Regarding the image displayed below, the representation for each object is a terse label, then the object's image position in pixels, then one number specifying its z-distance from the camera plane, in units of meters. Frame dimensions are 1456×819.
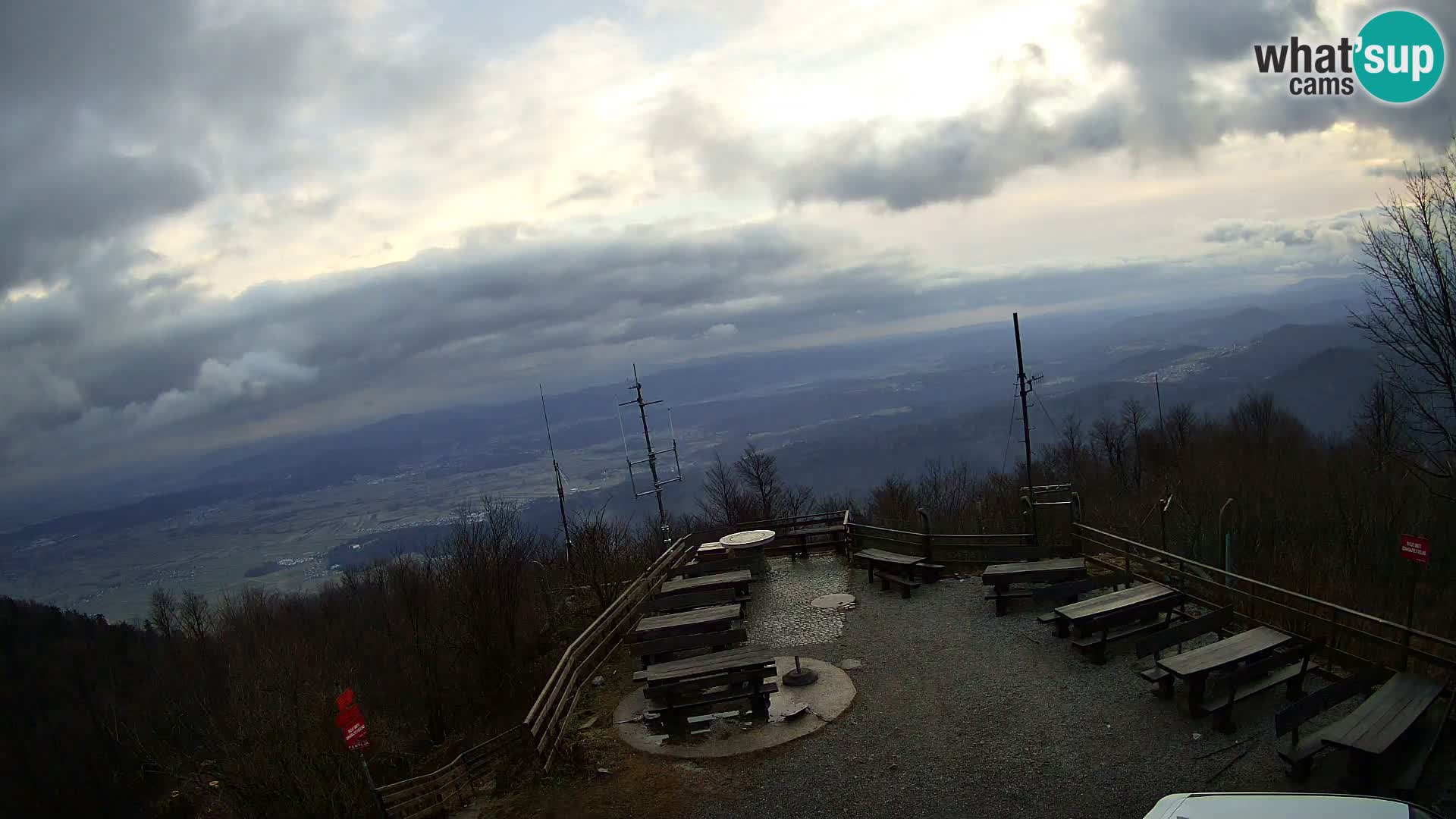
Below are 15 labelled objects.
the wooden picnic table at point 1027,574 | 14.54
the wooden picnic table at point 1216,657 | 9.39
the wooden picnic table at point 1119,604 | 11.99
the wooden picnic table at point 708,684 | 11.27
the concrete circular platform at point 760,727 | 10.62
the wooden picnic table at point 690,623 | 13.95
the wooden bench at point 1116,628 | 11.68
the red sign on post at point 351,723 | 8.55
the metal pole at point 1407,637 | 8.73
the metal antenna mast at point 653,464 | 22.42
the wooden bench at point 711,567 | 18.64
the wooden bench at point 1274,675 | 9.14
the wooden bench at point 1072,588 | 13.54
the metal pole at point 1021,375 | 18.42
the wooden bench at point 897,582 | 16.47
